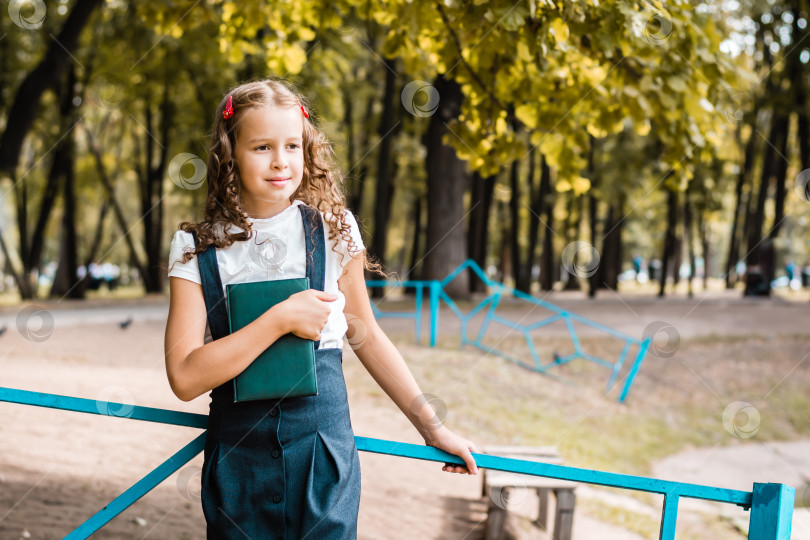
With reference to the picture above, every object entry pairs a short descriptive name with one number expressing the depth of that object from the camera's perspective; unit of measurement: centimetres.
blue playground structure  1107
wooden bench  546
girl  171
